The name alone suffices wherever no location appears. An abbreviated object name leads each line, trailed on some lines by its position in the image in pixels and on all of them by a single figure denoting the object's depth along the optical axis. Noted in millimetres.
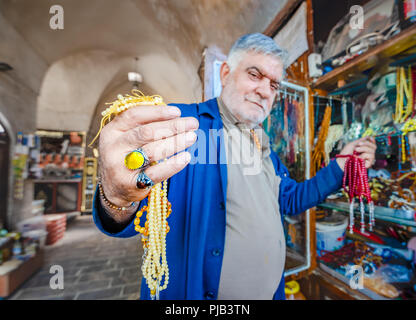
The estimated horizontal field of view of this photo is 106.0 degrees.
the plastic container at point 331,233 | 1265
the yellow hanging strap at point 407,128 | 914
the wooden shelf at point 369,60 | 801
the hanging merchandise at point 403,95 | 940
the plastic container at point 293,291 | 1336
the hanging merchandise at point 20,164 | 2346
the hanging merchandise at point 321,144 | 1336
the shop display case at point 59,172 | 3211
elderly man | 322
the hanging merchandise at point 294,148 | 1357
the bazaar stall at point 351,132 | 941
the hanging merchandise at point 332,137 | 1294
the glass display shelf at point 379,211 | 871
